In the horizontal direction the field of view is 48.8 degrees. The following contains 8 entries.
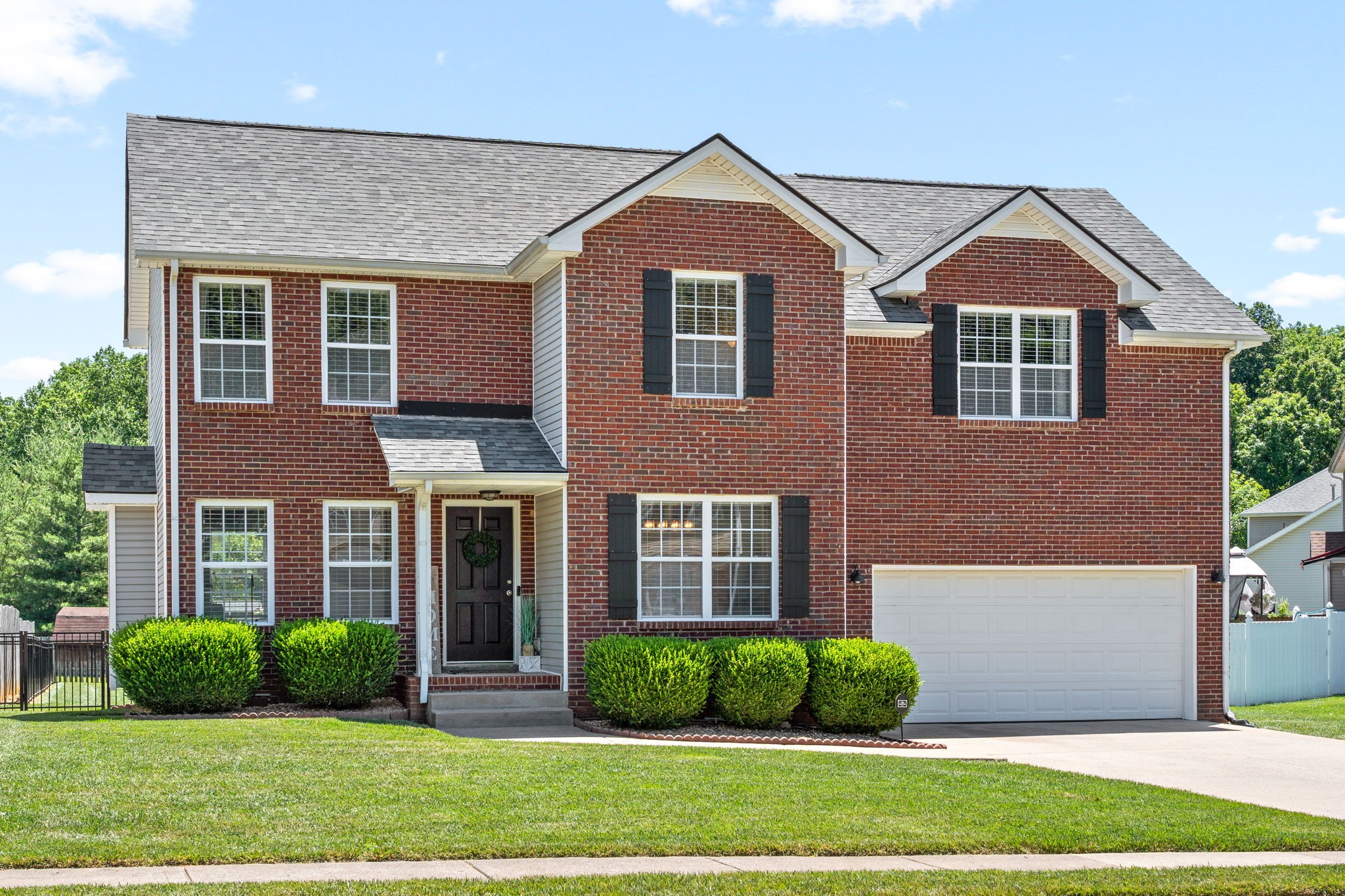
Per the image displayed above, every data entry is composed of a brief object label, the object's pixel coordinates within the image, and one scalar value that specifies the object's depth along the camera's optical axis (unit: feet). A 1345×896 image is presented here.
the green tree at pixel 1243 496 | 208.54
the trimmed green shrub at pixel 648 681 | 57.31
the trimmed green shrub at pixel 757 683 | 58.49
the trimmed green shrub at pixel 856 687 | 59.57
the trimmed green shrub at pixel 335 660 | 59.11
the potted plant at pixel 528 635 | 63.62
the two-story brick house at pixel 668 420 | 61.82
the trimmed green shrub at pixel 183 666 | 57.62
